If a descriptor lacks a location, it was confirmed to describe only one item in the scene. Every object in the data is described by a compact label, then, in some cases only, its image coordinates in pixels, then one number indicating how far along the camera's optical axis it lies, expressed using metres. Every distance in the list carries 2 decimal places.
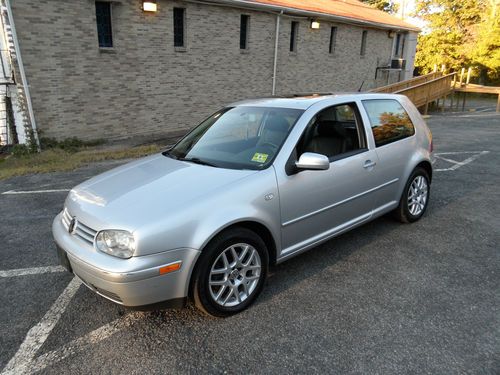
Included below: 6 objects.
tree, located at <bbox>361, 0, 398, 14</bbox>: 46.38
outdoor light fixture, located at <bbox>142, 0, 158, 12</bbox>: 10.98
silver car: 2.60
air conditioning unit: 21.95
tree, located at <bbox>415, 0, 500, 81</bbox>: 30.09
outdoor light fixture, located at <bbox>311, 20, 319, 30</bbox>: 16.36
